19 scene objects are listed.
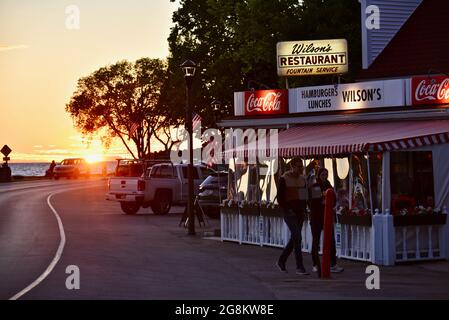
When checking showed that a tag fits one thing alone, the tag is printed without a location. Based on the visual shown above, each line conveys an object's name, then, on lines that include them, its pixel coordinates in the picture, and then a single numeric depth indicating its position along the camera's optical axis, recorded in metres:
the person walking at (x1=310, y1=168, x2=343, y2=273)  18.14
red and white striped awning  20.95
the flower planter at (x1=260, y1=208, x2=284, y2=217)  24.05
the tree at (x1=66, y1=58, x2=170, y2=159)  107.25
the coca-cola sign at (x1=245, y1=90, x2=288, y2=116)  28.41
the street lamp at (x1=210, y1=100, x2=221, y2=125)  53.23
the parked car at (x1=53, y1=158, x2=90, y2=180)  96.88
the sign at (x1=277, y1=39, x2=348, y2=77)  30.27
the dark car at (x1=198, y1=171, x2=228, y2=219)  36.38
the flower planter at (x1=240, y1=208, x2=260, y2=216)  25.29
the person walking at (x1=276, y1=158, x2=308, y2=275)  18.03
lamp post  29.18
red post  17.55
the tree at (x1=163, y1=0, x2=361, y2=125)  46.34
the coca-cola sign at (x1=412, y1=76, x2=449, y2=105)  23.98
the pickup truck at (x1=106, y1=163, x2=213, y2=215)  39.34
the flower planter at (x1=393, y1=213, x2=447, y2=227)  20.45
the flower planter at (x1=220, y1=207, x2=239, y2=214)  26.34
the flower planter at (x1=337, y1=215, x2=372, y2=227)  20.47
